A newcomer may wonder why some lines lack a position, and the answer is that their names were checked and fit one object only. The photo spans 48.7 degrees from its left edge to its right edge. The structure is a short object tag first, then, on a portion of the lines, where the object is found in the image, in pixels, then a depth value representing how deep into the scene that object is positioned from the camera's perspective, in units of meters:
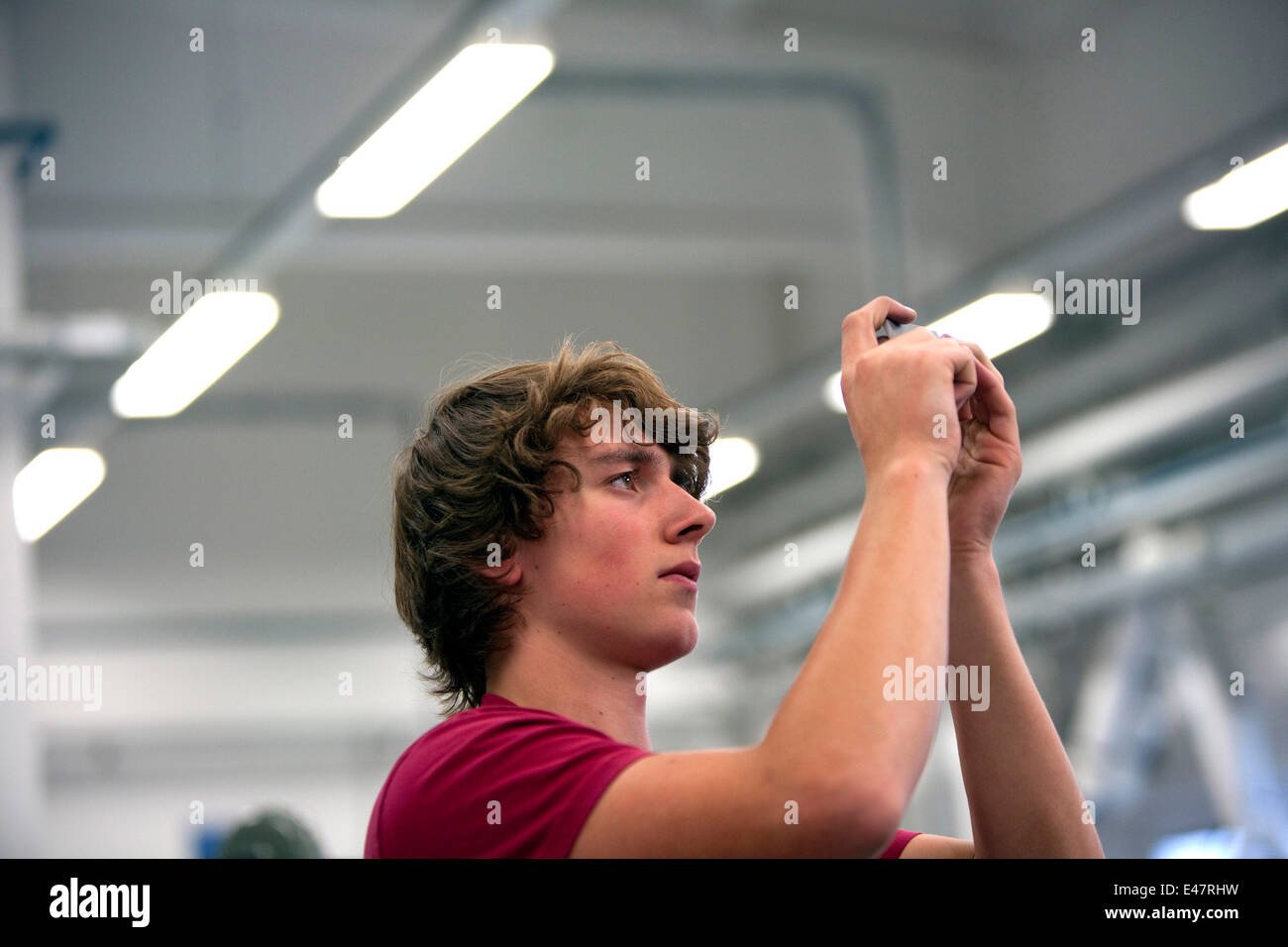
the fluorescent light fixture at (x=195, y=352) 4.27
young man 1.14
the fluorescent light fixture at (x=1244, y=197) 4.02
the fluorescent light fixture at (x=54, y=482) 5.69
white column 4.94
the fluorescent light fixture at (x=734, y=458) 5.96
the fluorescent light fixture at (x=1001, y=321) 4.57
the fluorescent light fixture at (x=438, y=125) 3.05
